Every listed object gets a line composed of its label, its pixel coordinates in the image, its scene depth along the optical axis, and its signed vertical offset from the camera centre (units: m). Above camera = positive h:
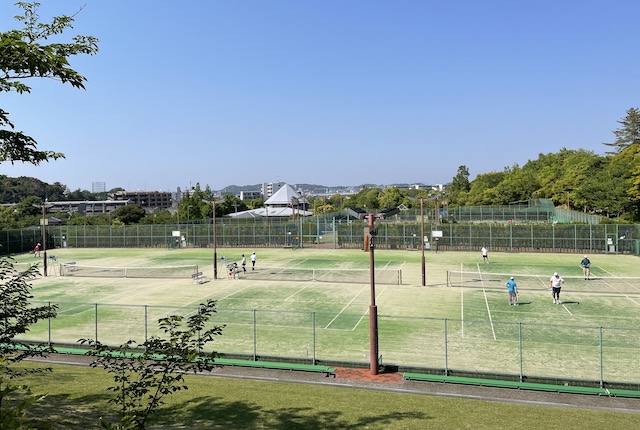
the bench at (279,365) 17.58 -5.23
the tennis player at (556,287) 27.92 -3.89
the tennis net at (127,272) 41.38 -4.16
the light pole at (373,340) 17.30 -4.18
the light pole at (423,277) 34.59 -3.98
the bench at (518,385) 15.23 -5.32
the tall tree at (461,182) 181.62 +13.56
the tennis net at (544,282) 32.88 -4.59
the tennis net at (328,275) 37.78 -4.35
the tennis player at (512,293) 27.58 -4.18
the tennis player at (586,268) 35.11 -3.65
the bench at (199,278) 37.85 -4.31
